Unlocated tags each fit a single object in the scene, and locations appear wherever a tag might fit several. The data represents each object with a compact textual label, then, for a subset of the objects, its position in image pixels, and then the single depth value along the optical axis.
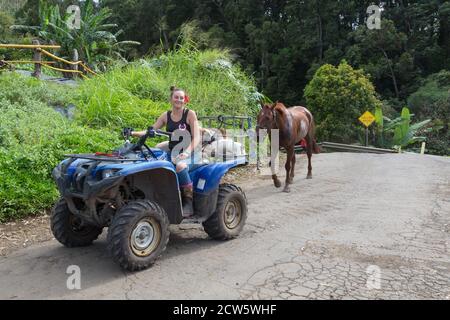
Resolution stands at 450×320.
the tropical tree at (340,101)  27.69
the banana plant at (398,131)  26.86
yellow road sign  24.33
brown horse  8.70
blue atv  4.35
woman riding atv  5.06
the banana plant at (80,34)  23.73
